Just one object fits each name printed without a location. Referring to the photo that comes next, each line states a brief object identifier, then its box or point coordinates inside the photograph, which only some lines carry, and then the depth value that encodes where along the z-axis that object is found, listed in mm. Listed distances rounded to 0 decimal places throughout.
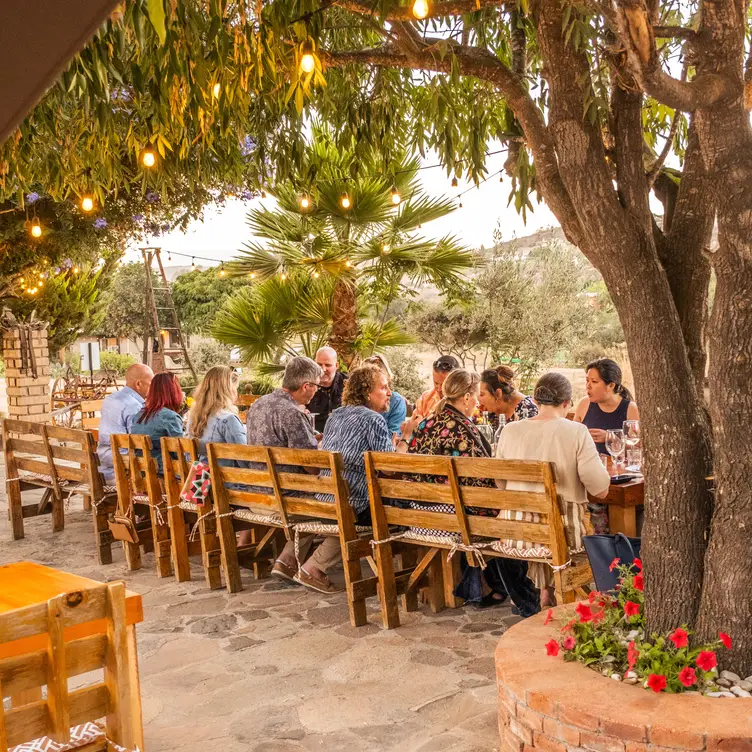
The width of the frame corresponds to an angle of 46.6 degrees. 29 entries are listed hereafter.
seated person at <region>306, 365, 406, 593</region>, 4594
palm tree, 8883
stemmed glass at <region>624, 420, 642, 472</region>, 4297
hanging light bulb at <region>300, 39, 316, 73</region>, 3189
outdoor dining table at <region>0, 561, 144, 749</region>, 2369
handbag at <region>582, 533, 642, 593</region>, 3314
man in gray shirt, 4832
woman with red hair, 5812
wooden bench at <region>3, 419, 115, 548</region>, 6035
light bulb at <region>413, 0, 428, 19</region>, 2734
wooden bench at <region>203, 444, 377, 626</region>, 4324
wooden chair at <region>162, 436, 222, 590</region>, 5160
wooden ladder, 14047
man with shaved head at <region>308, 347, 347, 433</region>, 7020
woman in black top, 5438
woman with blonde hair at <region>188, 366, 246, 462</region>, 5312
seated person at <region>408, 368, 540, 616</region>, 4281
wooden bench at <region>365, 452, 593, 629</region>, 3566
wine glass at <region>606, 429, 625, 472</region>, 4172
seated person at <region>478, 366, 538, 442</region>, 5531
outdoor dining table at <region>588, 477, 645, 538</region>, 3943
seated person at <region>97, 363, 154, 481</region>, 6207
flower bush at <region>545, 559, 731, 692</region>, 2484
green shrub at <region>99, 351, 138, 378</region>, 26523
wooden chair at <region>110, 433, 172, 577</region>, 5457
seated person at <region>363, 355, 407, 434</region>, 6453
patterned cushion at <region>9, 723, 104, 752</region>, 2254
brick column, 12138
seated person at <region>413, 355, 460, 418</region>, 6301
